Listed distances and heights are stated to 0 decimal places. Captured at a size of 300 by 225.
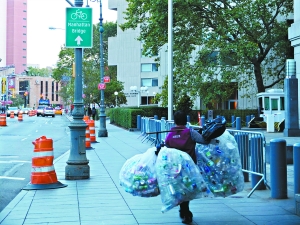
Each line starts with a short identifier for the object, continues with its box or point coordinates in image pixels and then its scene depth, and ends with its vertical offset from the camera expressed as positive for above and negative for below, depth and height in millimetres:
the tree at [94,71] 68062 +6407
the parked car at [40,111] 84738 -51
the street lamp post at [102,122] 30103 -667
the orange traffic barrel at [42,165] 10656 -1124
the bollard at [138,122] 35991 -798
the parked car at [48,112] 81606 -208
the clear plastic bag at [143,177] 7043 -908
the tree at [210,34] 32781 +5086
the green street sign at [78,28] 12406 +1979
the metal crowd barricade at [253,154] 9659 -843
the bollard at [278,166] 8895 -960
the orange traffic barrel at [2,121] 43156 -858
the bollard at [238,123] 27541 -659
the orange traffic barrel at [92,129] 23938 -893
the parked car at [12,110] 85250 +120
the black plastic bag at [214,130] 7312 -275
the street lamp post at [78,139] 11961 -679
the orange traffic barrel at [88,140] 20250 -1169
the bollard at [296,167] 7953 -881
